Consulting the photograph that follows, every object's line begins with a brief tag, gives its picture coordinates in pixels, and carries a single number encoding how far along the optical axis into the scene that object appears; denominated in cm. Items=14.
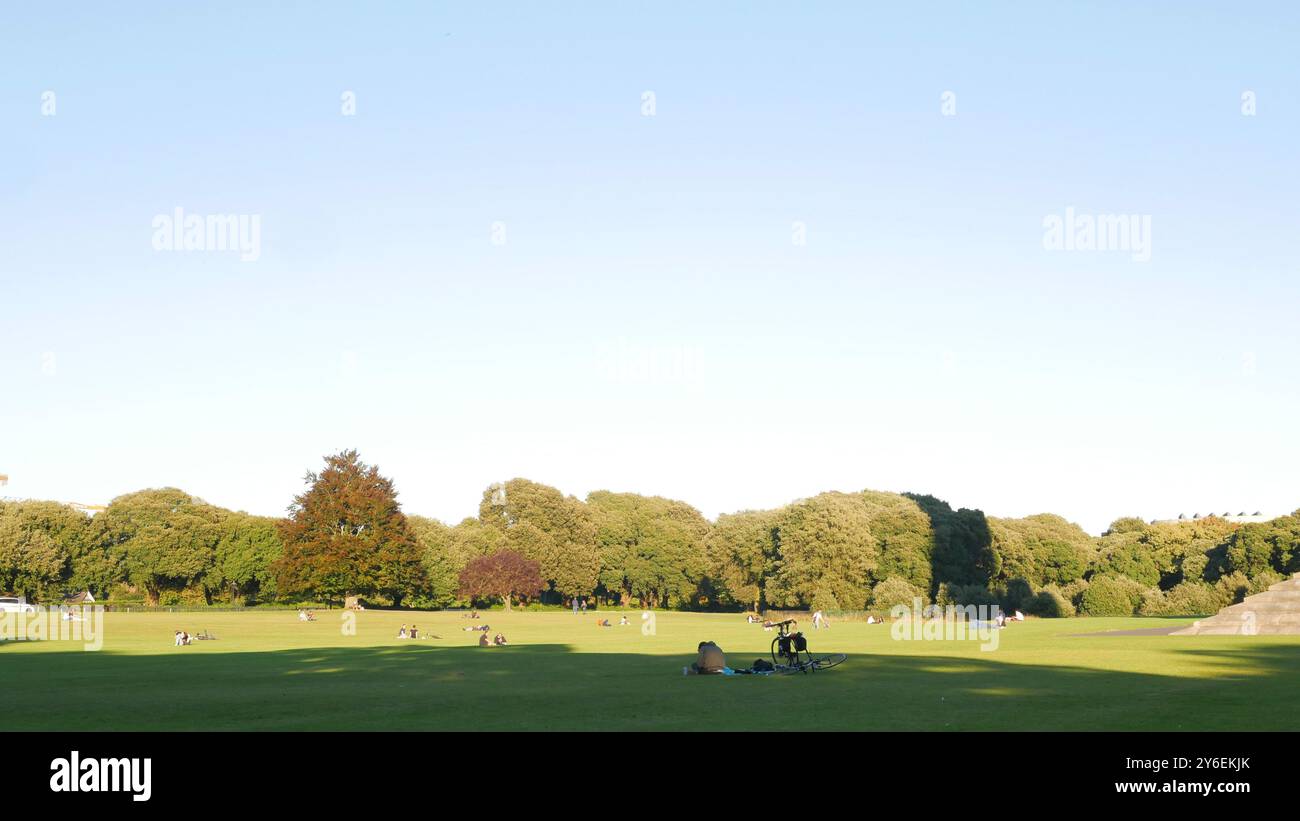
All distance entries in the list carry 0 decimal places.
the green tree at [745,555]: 12131
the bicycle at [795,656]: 3039
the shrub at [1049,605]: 9494
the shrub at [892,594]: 9606
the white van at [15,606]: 7846
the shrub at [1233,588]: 8831
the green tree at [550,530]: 13250
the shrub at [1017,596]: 9612
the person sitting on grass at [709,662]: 2961
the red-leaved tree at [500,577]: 11325
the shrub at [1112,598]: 9362
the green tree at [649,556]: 14212
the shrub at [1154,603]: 8800
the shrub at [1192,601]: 8675
